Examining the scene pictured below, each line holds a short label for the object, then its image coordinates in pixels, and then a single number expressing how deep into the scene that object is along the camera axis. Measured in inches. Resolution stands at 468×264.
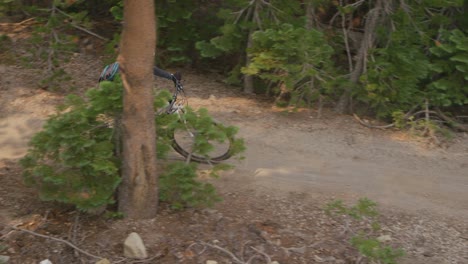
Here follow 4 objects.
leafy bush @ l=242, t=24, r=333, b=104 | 665.6
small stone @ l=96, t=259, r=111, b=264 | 400.5
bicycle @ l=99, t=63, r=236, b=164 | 438.0
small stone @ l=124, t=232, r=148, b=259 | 403.9
